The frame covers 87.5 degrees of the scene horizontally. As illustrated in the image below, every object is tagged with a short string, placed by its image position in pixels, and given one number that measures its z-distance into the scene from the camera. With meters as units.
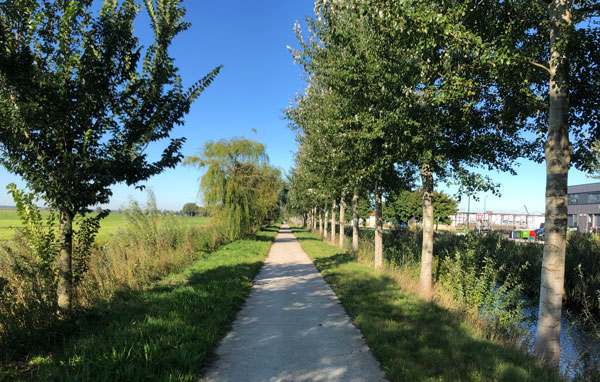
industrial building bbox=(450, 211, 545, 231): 90.00
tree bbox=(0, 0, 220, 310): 4.49
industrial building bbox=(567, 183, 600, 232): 51.56
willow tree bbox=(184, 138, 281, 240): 19.80
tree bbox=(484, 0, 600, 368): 4.66
